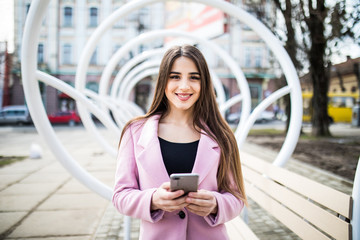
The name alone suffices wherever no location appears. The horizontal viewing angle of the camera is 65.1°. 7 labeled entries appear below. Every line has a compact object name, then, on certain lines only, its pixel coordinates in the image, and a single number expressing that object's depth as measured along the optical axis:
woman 1.32
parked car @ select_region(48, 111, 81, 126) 20.19
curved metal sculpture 1.76
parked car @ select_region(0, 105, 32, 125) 19.38
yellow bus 23.45
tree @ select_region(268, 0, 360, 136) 6.58
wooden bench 1.42
